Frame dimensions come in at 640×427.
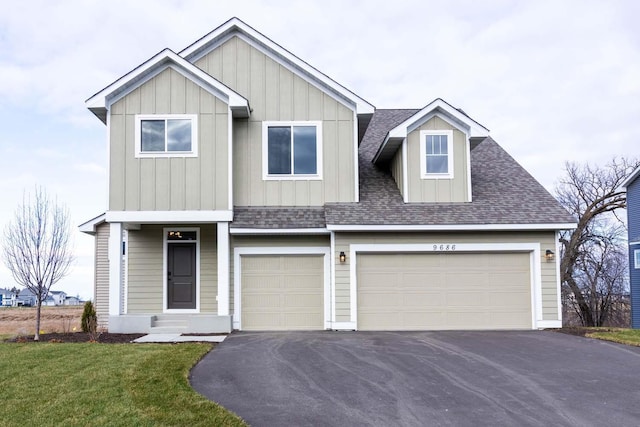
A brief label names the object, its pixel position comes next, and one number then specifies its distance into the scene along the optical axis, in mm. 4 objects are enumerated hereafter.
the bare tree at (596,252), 27125
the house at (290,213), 12438
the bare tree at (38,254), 11914
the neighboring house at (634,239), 20828
